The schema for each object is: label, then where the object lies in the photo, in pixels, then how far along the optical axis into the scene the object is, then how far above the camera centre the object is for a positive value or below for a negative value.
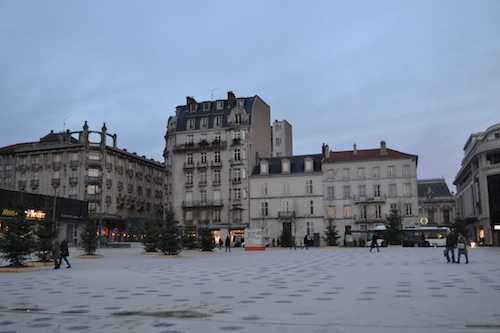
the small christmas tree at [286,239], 63.31 -1.21
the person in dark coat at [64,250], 23.34 -0.86
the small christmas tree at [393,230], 57.94 -0.19
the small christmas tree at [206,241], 43.22 -0.93
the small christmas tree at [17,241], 22.36 -0.42
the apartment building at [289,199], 67.44 +4.02
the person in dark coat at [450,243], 25.23 -0.75
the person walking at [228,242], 47.77 -1.14
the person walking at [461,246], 24.83 -0.89
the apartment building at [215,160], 69.56 +9.85
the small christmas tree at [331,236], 60.31 -0.84
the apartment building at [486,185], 58.38 +5.07
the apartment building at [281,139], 91.38 +16.54
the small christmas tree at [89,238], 34.00 -0.46
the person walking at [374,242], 40.73 -1.09
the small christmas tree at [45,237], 26.06 -0.29
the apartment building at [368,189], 64.50 +5.07
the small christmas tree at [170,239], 35.59 -0.61
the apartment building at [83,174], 71.88 +8.45
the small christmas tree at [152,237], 39.87 -0.53
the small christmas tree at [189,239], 45.38 -0.79
